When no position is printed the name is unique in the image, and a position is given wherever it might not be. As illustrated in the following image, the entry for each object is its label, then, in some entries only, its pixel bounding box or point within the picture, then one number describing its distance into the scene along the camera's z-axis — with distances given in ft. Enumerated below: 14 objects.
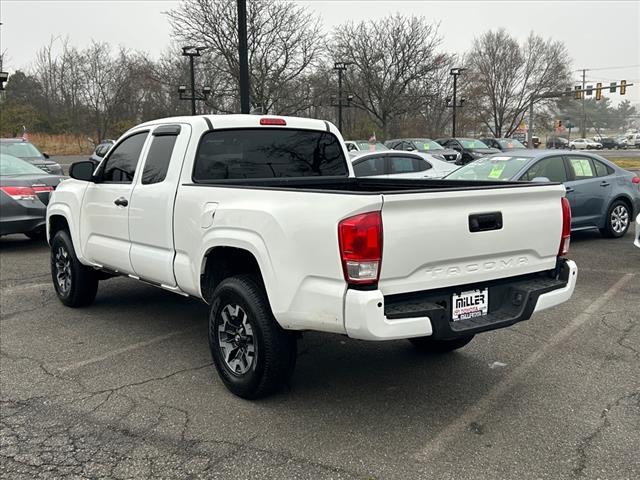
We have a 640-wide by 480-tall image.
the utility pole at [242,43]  42.37
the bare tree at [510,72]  162.61
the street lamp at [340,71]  108.78
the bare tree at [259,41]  91.91
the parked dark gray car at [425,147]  78.33
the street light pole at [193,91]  87.97
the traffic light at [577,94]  140.69
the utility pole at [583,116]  283.71
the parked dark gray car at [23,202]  30.48
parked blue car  30.94
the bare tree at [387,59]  124.16
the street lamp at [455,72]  124.50
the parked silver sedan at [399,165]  40.75
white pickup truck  10.57
